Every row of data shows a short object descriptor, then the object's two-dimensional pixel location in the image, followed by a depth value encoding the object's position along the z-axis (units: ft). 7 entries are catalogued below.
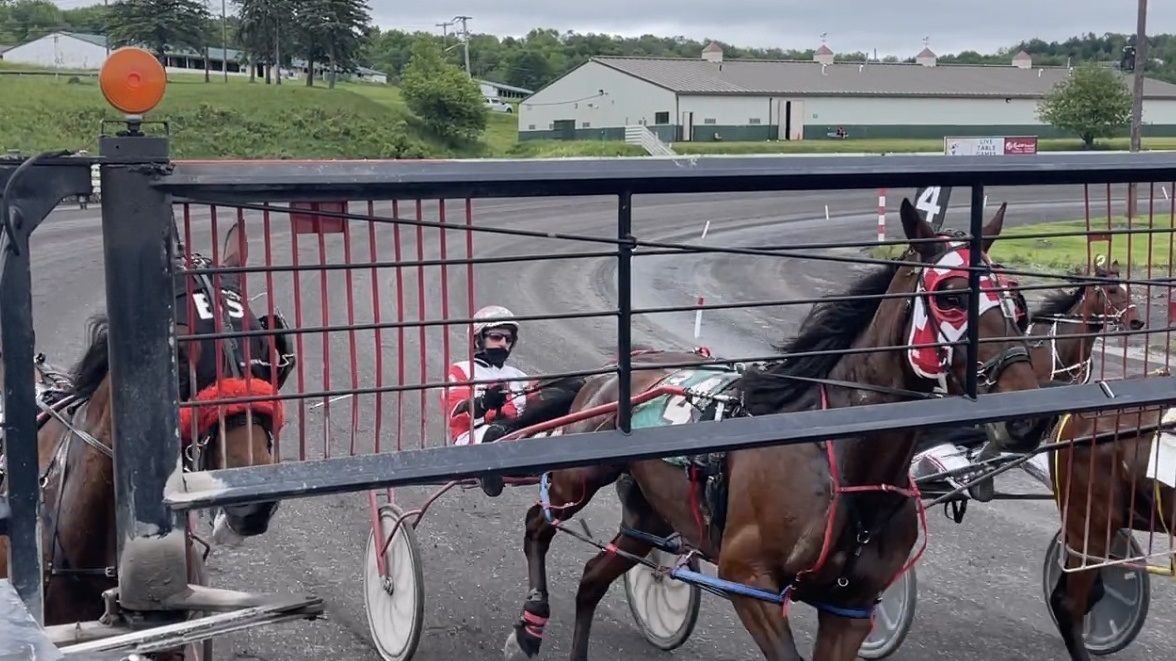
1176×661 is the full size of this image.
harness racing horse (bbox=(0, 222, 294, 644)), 11.26
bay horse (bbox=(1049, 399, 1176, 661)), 17.12
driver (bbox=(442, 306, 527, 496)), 19.12
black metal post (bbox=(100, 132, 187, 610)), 7.72
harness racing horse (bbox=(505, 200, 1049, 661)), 12.84
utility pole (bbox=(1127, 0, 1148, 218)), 90.17
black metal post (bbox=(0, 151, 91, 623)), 7.55
